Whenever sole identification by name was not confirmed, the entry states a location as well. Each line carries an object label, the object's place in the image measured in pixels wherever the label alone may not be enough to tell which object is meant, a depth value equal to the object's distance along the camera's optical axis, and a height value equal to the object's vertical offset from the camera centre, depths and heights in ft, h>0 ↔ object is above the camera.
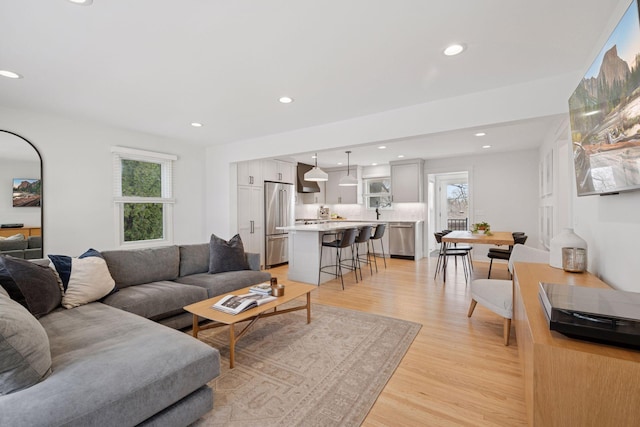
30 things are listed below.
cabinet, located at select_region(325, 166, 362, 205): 26.96 +2.32
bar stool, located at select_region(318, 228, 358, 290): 15.44 -1.60
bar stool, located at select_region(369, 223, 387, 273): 18.90 -1.12
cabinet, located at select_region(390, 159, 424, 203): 23.13 +2.74
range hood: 24.50 +2.81
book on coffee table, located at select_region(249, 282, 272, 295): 9.08 -2.38
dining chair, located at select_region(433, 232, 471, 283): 16.15 -2.22
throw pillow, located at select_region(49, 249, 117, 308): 7.85 -1.77
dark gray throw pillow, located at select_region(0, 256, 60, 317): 6.63 -1.60
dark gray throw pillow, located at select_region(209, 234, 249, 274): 11.94 -1.73
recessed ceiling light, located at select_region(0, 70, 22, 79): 8.39 +4.26
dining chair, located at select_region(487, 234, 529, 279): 14.97 -2.24
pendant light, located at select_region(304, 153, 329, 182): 18.60 +2.58
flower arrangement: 16.33 -0.90
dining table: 13.94 -1.25
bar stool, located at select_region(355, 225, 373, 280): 17.07 -1.23
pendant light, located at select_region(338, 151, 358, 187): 21.74 +2.58
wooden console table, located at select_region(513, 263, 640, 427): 3.00 -1.87
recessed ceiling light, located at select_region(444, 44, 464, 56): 7.11 +4.15
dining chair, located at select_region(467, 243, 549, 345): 8.49 -2.49
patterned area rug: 5.71 -3.90
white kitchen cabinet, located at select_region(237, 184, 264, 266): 18.35 -0.11
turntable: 3.17 -1.22
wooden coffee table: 7.32 -2.60
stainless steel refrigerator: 20.24 -0.22
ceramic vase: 6.90 -0.76
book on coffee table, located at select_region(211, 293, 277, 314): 7.79 -2.50
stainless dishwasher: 23.09 -2.11
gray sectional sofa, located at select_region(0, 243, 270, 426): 3.89 -2.47
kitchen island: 15.60 -2.13
